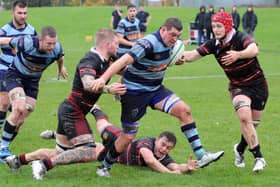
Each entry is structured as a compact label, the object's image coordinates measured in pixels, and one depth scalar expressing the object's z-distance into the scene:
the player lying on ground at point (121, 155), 7.56
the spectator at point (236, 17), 34.47
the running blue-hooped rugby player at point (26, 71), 8.27
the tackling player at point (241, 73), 8.12
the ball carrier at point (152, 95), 7.68
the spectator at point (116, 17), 30.64
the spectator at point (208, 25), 34.01
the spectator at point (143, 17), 33.28
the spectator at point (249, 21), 34.53
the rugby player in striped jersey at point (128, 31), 15.79
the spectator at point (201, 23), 34.47
